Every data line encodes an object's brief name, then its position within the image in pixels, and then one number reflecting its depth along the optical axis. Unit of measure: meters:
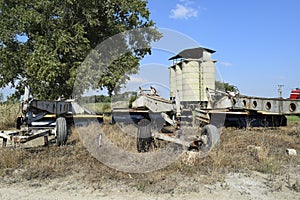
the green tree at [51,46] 12.34
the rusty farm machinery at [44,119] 6.66
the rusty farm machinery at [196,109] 5.94
